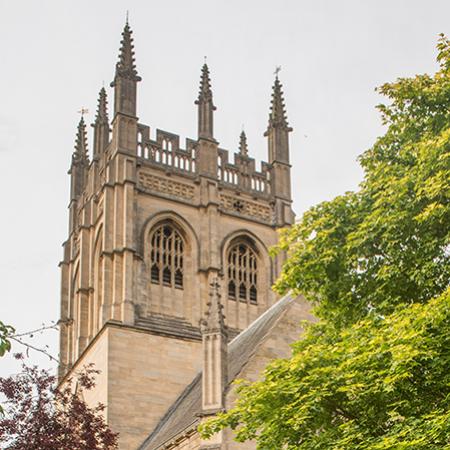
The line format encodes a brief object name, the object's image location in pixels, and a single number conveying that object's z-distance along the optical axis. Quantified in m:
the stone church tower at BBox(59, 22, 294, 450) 34.22
